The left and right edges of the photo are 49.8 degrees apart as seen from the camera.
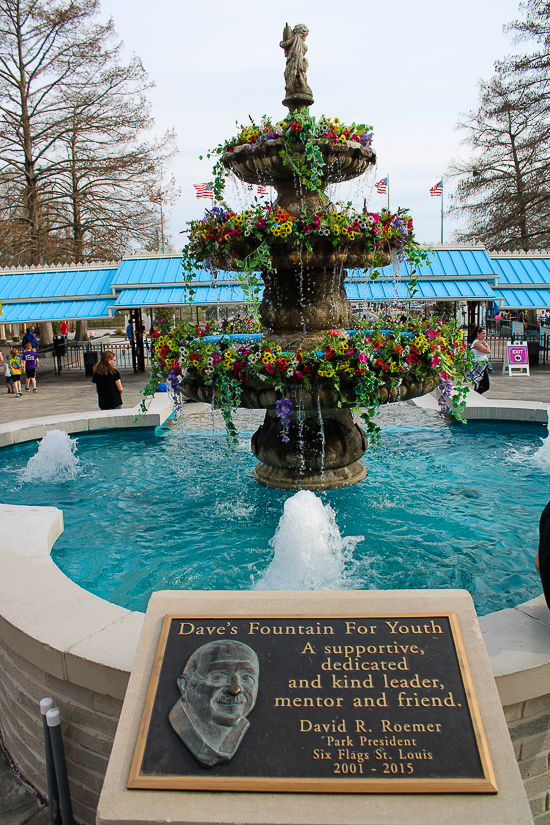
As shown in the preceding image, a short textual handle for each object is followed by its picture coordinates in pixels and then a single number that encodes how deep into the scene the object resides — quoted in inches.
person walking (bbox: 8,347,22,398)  684.7
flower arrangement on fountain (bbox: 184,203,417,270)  221.3
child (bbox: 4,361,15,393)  680.0
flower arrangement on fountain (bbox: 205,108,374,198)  218.8
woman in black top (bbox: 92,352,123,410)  415.8
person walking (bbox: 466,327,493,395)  431.0
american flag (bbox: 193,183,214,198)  798.0
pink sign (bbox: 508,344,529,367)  724.7
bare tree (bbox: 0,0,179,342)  1104.8
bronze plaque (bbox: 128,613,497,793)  88.2
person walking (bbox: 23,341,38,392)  733.9
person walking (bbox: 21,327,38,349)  815.1
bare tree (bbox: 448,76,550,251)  1171.9
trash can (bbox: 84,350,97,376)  837.8
